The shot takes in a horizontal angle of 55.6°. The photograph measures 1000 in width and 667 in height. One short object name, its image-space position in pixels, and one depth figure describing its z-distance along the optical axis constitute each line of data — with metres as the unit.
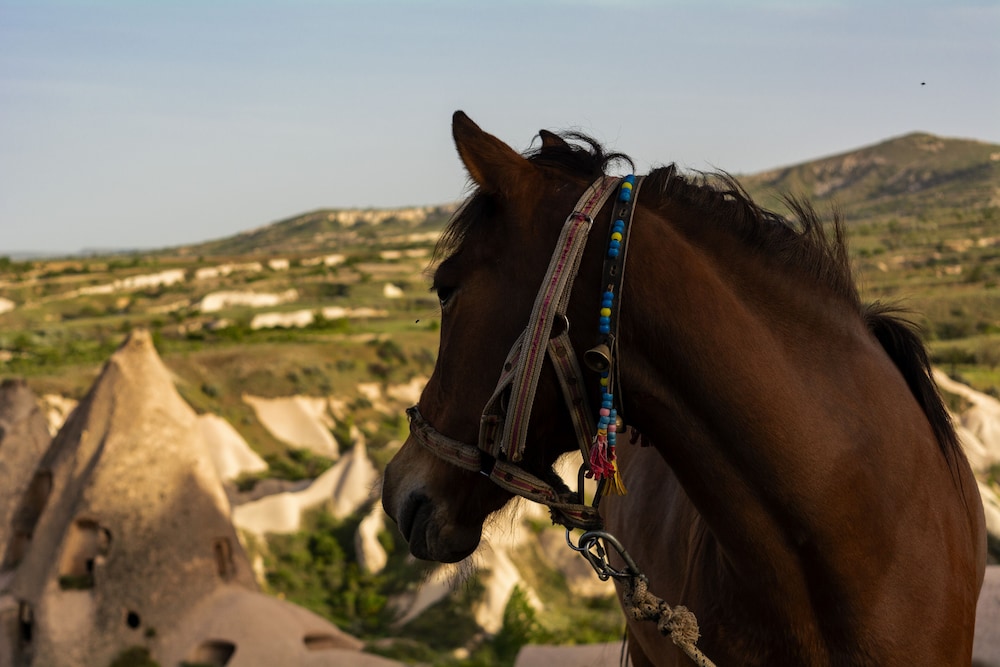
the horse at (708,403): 2.60
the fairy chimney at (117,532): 13.56
